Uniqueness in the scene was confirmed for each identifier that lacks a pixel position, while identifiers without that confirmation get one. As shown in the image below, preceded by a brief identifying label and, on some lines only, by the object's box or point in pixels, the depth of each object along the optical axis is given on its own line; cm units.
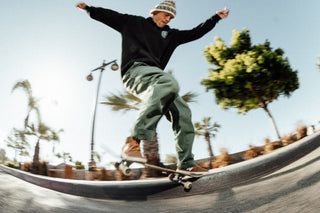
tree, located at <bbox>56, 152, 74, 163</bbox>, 3705
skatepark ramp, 131
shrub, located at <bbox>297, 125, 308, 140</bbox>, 343
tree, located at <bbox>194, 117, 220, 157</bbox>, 2181
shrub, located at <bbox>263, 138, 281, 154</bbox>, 661
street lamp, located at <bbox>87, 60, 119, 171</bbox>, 836
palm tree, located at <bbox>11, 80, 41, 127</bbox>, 900
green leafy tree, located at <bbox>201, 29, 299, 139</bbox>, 1195
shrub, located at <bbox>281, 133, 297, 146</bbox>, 553
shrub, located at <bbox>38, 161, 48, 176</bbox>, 517
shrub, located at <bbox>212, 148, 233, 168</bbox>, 630
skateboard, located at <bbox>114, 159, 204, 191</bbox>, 122
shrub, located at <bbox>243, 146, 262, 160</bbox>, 666
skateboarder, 125
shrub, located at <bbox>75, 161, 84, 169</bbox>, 2455
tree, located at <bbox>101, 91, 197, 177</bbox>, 792
